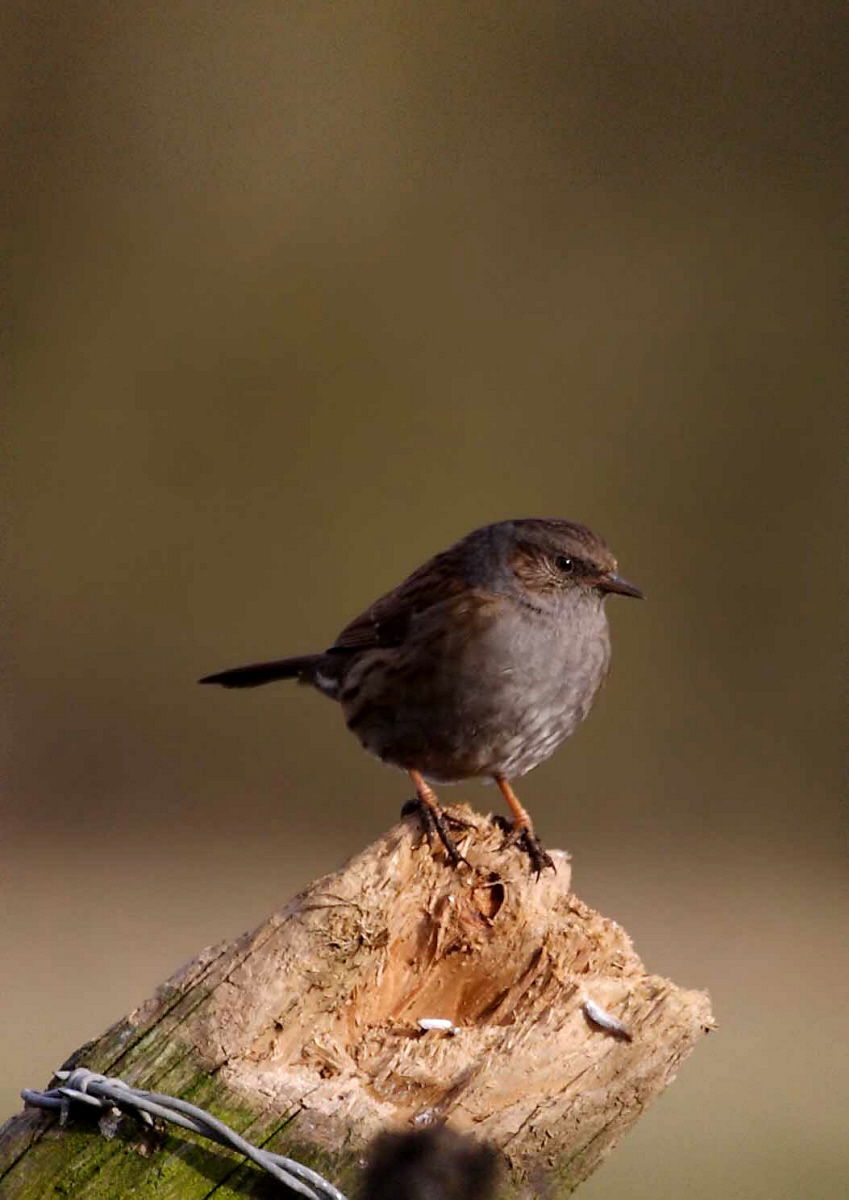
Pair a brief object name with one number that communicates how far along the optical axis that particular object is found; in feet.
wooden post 17.20
